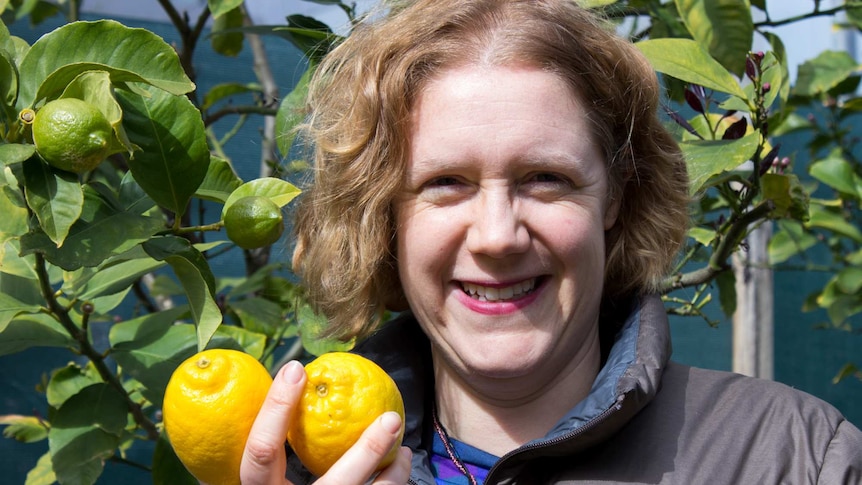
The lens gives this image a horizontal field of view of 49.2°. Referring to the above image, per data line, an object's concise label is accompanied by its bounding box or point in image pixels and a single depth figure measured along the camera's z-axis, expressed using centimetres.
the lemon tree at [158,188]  85
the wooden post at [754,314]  279
